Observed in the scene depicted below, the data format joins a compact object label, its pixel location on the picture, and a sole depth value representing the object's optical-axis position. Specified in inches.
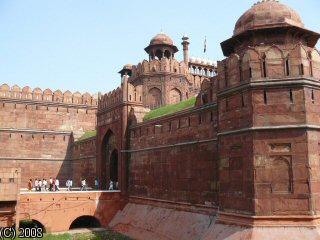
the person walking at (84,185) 811.0
